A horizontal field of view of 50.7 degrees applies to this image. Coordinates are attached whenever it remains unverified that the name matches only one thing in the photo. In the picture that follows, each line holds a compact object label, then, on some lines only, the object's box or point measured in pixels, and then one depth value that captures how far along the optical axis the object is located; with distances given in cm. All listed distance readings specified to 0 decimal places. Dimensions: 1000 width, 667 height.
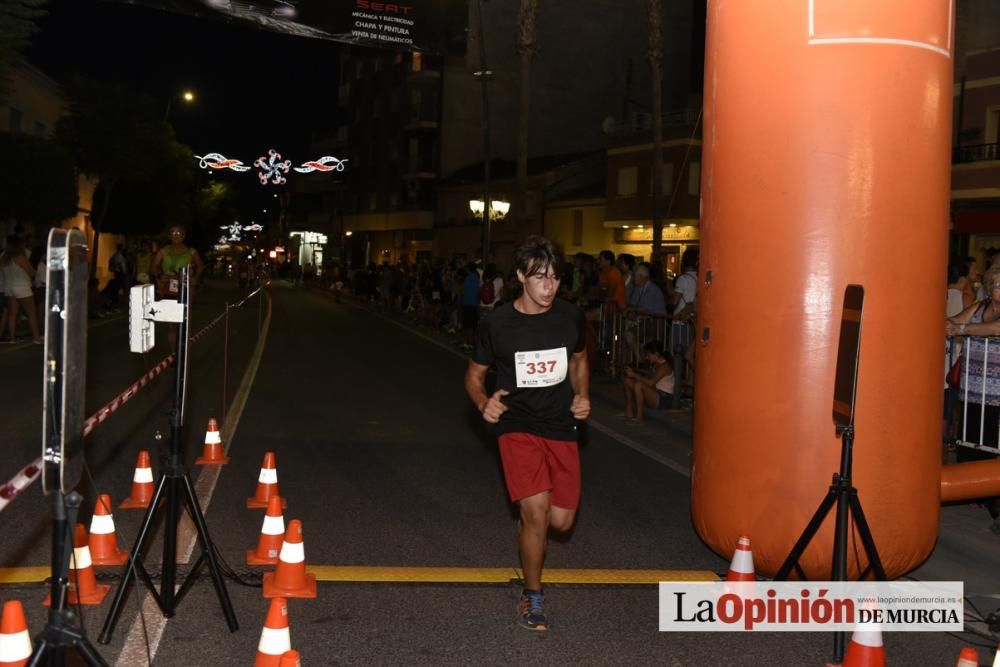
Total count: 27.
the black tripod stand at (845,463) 476
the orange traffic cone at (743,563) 543
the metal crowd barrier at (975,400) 791
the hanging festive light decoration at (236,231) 14073
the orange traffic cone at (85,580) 518
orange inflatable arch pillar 575
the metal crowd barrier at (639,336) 1268
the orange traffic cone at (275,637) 396
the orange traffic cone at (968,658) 346
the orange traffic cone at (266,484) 684
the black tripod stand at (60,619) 304
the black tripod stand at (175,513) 483
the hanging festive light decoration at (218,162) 4901
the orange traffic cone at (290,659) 333
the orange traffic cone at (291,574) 536
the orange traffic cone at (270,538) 593
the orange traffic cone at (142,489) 716
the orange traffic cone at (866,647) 408
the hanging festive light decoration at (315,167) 4969
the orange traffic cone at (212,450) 876
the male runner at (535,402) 529
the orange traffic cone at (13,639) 338
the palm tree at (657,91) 3122
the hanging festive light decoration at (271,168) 4522
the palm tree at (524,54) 3386
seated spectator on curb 1223
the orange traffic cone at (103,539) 575
